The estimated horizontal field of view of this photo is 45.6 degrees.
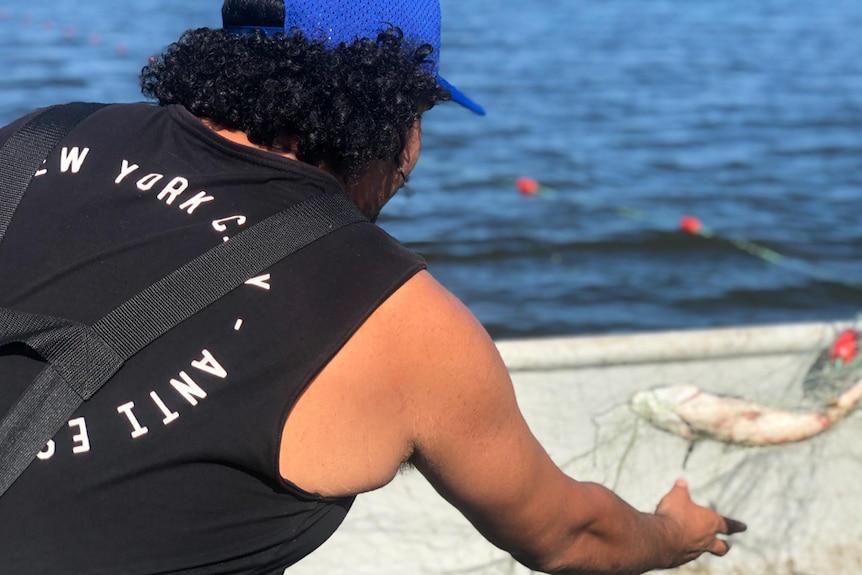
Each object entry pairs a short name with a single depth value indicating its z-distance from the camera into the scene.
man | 1.39
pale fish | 3.08
